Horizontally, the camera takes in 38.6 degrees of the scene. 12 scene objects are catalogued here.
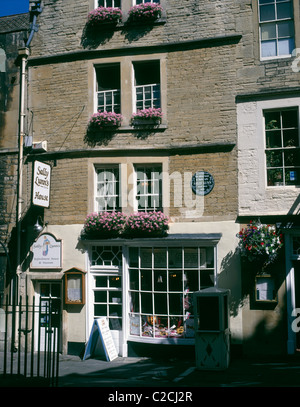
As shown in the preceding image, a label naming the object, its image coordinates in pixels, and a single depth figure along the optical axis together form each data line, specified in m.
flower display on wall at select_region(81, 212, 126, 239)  11.99
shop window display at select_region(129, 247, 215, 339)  11.53
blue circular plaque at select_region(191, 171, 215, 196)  11.77
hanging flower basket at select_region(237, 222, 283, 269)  10.54
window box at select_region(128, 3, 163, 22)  12.55
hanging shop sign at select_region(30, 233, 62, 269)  12.71
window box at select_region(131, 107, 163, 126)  12.25
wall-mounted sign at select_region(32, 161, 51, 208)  12.09
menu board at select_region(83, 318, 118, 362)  11.61
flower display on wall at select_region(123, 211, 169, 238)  11.70
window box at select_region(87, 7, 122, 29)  12.88
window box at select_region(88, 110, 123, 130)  12.52
